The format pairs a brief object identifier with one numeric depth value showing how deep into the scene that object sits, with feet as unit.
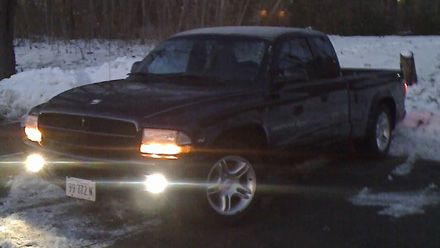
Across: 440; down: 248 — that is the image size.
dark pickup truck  18.67
